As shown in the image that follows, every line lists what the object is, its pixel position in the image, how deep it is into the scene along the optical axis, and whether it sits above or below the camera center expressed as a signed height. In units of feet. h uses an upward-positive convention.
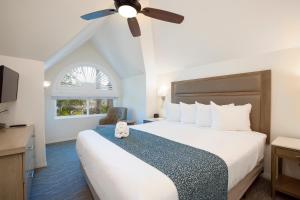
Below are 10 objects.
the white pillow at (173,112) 11.36 -0.90
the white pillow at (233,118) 8.07 -0.93
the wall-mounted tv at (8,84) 5.86 +0.61
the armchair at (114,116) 15.19 -1.68
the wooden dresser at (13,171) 4.51 -2.16
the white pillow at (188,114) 10.41 -0.92
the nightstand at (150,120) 13.54 -1.75
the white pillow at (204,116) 9.34 -0.94
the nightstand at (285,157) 5.89 -2.22
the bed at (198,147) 3.47 -1.75
